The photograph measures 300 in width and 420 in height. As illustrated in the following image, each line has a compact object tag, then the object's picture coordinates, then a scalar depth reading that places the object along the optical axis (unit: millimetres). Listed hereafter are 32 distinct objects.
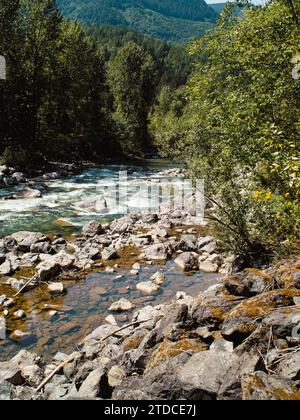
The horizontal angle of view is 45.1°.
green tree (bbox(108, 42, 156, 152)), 54438
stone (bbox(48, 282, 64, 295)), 11039
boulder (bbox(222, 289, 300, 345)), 5992
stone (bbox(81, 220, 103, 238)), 16391
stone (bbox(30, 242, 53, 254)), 14102
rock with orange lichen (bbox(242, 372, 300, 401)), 4156
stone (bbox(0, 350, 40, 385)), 6680
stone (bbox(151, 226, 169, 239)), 16469
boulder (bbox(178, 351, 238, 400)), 4645
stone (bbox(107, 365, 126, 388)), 5809
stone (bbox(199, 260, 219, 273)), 12672
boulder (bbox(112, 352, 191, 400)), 4793
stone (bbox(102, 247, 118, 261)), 13873
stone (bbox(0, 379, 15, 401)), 5664
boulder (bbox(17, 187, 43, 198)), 23183
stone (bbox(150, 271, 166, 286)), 11906
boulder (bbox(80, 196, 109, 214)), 20734
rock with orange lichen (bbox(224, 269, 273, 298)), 7926
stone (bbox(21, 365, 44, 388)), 6812
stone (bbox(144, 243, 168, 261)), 14000
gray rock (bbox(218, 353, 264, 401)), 4461
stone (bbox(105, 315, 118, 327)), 9281
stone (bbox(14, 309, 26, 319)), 9602
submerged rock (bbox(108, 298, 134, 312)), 10070
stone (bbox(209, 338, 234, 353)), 5809
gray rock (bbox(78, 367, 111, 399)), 5500
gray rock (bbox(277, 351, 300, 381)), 4539
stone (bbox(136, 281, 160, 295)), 11286
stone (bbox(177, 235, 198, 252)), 14672
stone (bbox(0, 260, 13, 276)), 12156
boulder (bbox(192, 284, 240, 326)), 6910
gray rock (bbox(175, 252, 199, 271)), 13017
